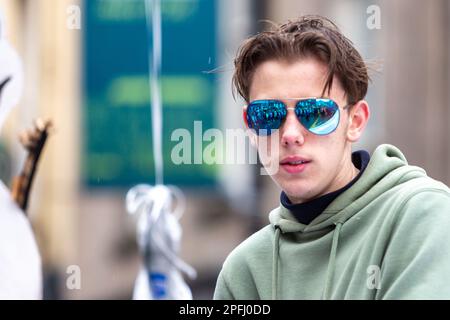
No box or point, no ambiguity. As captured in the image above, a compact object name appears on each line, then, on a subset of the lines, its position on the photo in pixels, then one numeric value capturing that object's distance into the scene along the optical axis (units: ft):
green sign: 25.52
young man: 10.12
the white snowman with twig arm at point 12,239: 19.16
